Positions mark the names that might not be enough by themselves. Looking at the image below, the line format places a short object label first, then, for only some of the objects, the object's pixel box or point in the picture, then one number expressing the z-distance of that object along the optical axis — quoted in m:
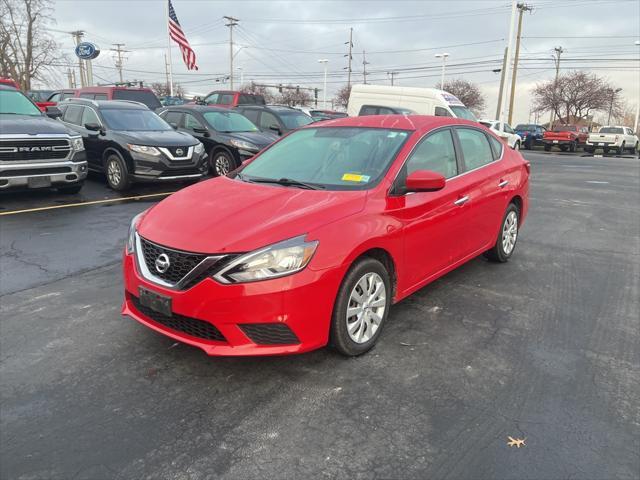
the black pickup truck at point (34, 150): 7.73
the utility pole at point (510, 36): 27.00
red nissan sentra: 2.96
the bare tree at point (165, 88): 91.12
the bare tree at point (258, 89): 82.50
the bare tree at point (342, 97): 74.56
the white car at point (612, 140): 31.09
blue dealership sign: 35.63
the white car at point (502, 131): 23.85
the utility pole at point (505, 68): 29.86
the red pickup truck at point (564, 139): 31.91
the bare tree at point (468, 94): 66.56
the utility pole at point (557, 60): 58.58
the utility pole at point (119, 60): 84.94
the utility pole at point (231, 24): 57.79
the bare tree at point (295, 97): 80.78
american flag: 24.53
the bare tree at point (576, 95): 55.44
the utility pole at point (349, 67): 72.91
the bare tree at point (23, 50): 37.59
